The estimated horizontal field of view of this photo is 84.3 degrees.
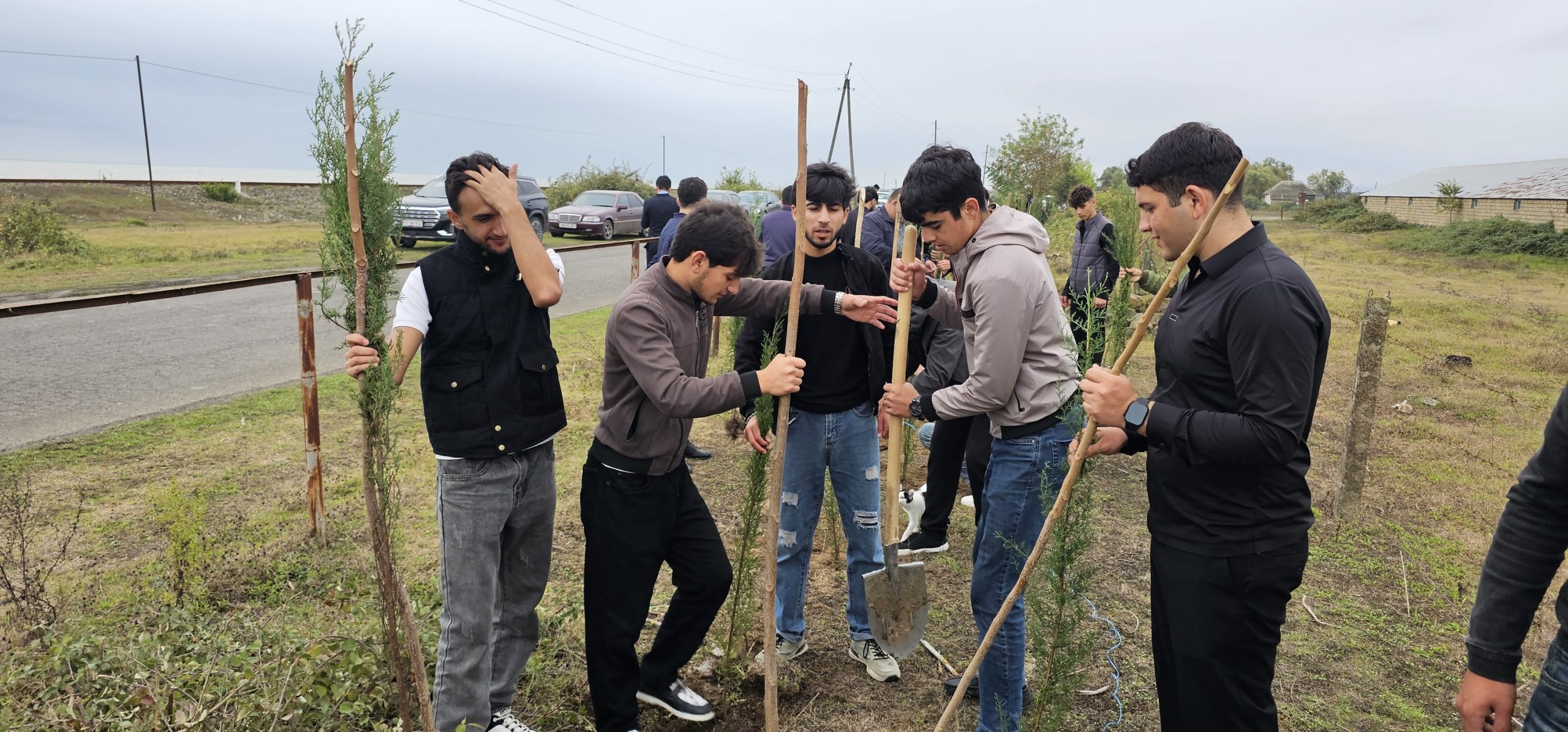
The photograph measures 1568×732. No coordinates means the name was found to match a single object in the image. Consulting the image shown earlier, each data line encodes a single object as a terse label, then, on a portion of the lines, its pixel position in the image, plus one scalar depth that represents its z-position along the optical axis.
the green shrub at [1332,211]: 45.41
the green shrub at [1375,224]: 40.50
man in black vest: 2.61
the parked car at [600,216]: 22.78
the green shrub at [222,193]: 36.25
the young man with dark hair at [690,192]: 7.90
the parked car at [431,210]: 15.88
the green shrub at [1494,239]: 27.42
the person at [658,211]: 11.66
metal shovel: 3.01
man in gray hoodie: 2.80
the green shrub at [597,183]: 36.47
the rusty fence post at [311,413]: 4.33
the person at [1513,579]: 1.62
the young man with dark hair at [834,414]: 3.51
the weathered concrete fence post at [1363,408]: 5.49
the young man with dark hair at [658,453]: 2.67
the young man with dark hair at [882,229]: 6.21
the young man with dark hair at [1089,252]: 7.59
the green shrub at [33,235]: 15.52
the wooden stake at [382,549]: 2.15
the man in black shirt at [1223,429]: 1.92
